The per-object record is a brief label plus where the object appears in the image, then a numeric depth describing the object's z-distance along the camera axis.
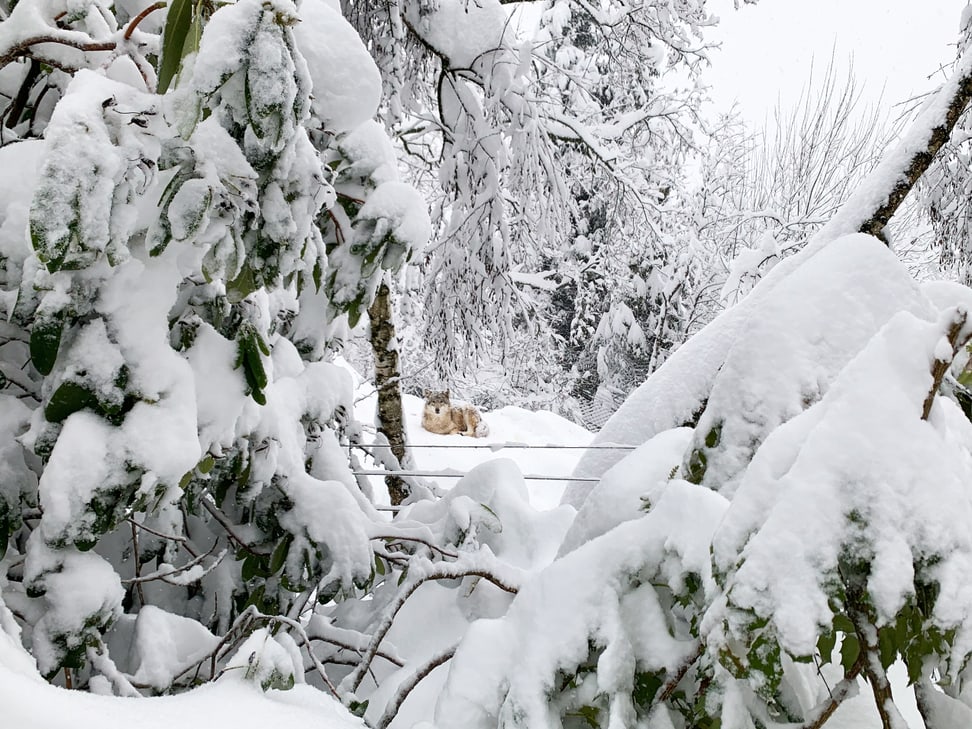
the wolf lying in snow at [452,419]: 8.68
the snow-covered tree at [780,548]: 0.50
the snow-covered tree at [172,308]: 0.69
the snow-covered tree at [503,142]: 2.57
